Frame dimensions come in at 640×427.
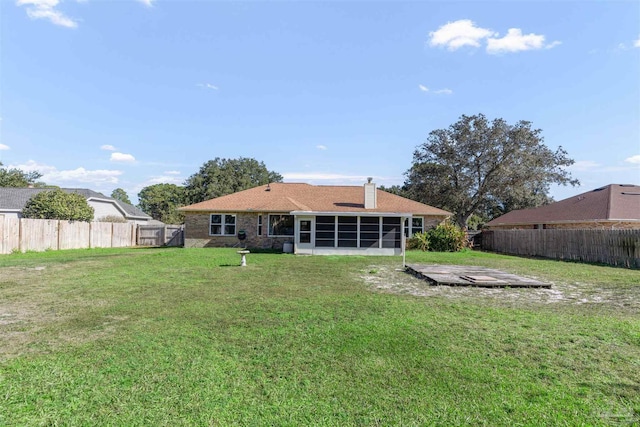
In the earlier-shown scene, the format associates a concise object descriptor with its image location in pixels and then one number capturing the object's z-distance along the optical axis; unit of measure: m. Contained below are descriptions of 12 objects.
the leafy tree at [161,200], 59.16
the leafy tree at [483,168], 30.73
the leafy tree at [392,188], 51.34
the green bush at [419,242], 21.78
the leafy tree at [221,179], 49.19
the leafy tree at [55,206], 23.34
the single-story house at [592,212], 19.86
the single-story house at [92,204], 27.45
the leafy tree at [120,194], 80.22
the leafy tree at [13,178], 42.19
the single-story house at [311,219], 18.98
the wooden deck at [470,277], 8.77
